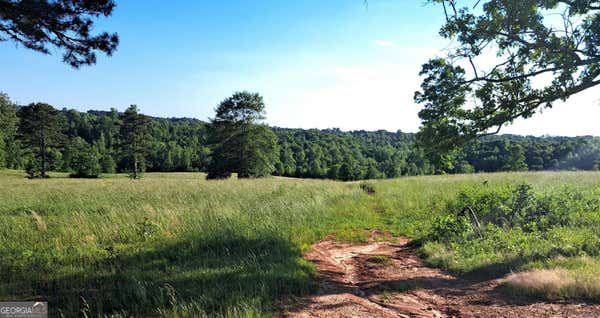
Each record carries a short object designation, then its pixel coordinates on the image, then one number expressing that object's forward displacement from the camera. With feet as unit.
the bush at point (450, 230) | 24.52
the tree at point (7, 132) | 170.81
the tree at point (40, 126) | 146.10
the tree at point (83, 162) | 173.21
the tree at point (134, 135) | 156.15
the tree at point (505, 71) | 20.45
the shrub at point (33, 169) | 141.26
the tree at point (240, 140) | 123.34
